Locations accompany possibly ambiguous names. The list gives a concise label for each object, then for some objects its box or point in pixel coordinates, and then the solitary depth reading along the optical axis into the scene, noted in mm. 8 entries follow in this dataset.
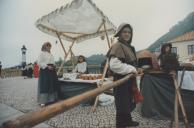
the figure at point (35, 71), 15734
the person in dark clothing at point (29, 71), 16359
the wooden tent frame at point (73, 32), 5004
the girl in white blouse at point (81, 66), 6281
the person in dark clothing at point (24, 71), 16734
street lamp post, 15578
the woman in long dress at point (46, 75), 5020
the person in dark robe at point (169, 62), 3320
